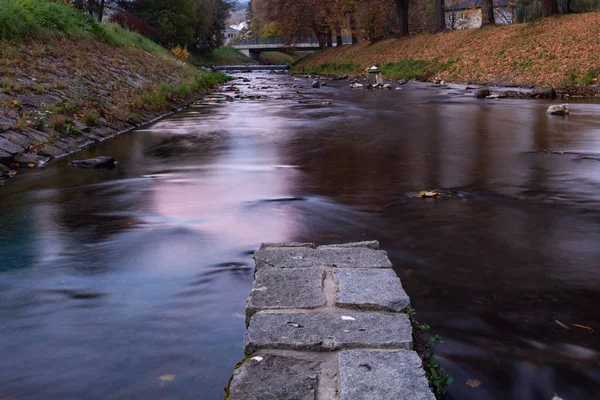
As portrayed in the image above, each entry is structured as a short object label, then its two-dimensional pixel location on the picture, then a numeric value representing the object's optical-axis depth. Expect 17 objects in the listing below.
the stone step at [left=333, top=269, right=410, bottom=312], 3.61
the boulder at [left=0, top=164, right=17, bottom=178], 9.08
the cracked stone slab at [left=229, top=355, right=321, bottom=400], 2.81
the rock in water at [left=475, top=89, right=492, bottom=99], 22.69
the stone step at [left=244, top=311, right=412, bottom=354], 3.17
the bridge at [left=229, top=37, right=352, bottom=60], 83.06
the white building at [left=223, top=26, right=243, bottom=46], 185.77
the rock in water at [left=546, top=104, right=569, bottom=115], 16.41
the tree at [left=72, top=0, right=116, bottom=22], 42.65
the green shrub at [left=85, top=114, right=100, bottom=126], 13.18
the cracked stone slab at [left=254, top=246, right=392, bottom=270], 4.36
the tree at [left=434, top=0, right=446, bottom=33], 42.50
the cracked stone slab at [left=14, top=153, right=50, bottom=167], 9.81
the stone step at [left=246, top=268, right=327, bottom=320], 3.66
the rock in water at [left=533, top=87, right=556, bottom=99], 22.00
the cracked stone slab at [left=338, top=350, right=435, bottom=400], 2.73
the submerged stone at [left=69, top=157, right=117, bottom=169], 9.91
